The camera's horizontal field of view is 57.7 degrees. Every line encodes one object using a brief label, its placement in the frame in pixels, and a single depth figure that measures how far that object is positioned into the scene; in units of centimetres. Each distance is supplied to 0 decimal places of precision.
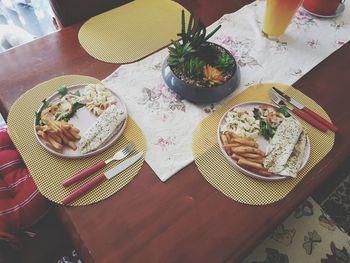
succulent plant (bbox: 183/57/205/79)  79
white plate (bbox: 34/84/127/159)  69
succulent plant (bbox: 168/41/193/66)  80
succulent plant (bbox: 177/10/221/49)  81
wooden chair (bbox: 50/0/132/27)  100
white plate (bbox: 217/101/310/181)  69
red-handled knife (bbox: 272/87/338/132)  79
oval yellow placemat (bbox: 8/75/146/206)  65
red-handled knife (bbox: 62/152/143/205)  64
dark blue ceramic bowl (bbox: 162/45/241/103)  79
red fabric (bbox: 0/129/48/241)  77
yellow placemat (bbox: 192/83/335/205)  67
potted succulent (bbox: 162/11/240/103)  79
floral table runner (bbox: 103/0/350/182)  75
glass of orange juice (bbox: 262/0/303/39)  92
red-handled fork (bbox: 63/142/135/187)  66
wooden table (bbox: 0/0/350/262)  60
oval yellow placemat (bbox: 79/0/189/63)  93
